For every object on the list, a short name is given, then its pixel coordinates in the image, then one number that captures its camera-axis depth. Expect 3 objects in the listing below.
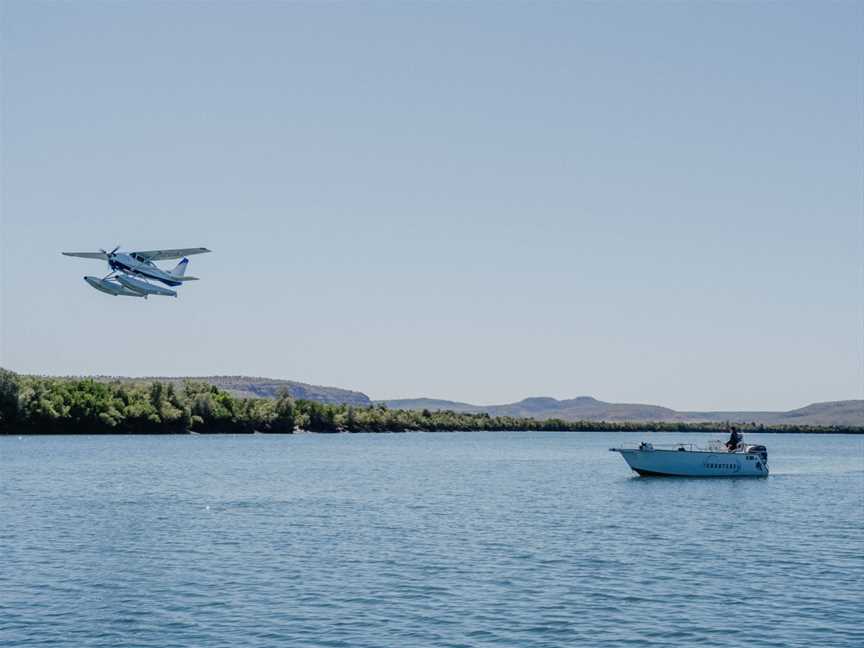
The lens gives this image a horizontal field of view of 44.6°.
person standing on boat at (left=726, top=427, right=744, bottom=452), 104.25
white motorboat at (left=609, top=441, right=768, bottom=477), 99.19
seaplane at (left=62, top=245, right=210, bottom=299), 66.06
